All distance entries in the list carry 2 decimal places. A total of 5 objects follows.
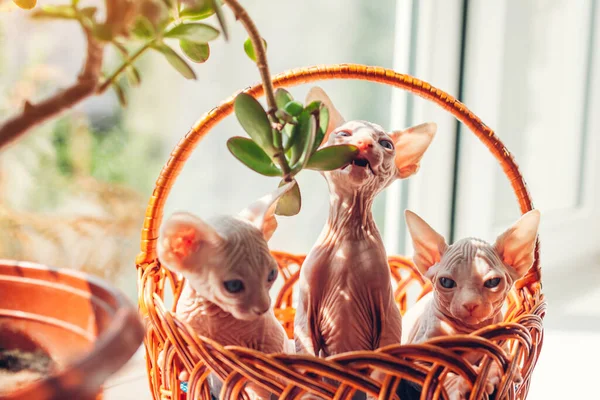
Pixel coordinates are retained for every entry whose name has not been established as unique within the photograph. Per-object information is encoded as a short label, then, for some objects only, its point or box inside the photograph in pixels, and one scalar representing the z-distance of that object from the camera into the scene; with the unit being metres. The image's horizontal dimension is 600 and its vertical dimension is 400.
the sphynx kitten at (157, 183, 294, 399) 0.59
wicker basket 0.54
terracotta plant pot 0.31
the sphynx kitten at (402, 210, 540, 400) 0.67
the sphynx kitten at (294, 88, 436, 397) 0.69
